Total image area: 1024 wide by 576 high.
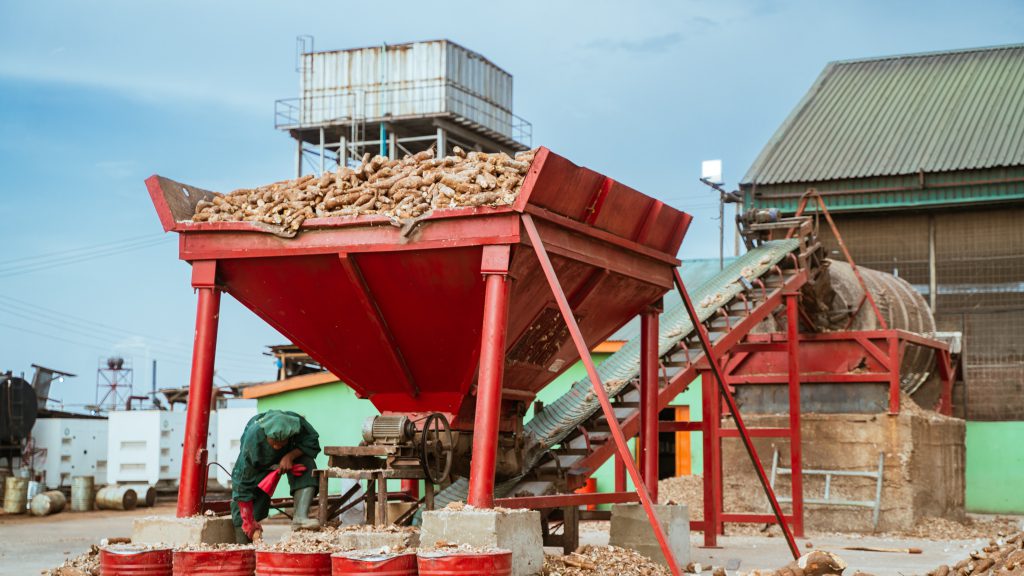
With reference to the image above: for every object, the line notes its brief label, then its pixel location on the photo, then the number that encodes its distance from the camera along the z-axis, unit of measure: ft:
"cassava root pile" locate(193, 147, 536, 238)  30.91
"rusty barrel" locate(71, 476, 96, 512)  83.05
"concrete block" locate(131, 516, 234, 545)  31.22
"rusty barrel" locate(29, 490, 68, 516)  77.97
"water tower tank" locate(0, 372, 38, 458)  85.10
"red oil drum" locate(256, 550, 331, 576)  26.11
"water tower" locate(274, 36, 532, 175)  164.66
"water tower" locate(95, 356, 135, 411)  159.84
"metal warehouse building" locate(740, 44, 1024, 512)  86.28
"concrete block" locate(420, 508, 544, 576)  27.48
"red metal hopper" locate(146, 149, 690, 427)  30.89
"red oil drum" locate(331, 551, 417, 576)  25.03
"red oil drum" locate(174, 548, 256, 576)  27.81
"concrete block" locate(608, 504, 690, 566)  37.17
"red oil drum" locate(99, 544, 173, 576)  28.22
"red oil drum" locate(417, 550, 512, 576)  25.07
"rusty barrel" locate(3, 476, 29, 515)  77.92
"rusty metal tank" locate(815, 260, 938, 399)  65.05
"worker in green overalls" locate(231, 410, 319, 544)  31.27
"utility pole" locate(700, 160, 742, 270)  81.66
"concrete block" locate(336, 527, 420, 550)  27.76
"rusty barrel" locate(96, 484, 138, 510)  83.61
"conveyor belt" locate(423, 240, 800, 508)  40.50
